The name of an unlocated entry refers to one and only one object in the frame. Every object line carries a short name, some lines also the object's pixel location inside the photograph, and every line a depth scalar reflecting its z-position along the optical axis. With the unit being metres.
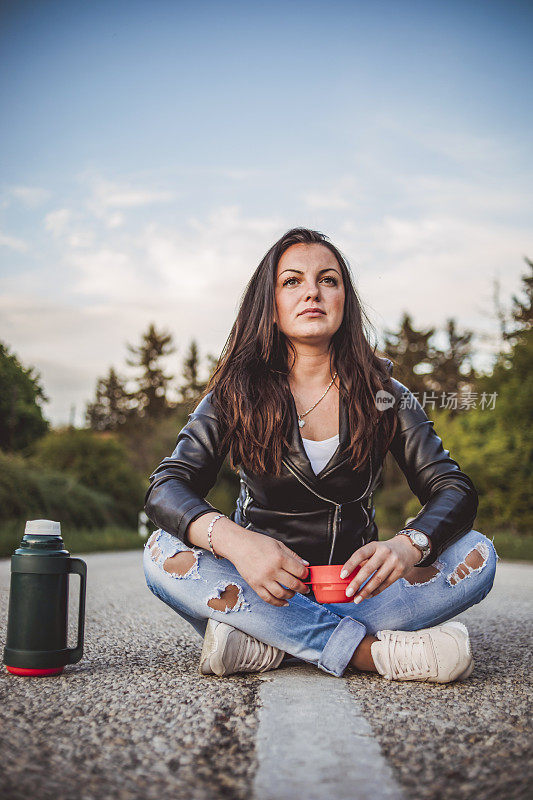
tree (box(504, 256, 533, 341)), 14.87
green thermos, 1.97
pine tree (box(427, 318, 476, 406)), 24.90
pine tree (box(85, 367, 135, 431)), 44.22
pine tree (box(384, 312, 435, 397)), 25.67
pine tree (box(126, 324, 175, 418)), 44.41
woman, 2.04
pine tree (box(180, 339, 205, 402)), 47.25
